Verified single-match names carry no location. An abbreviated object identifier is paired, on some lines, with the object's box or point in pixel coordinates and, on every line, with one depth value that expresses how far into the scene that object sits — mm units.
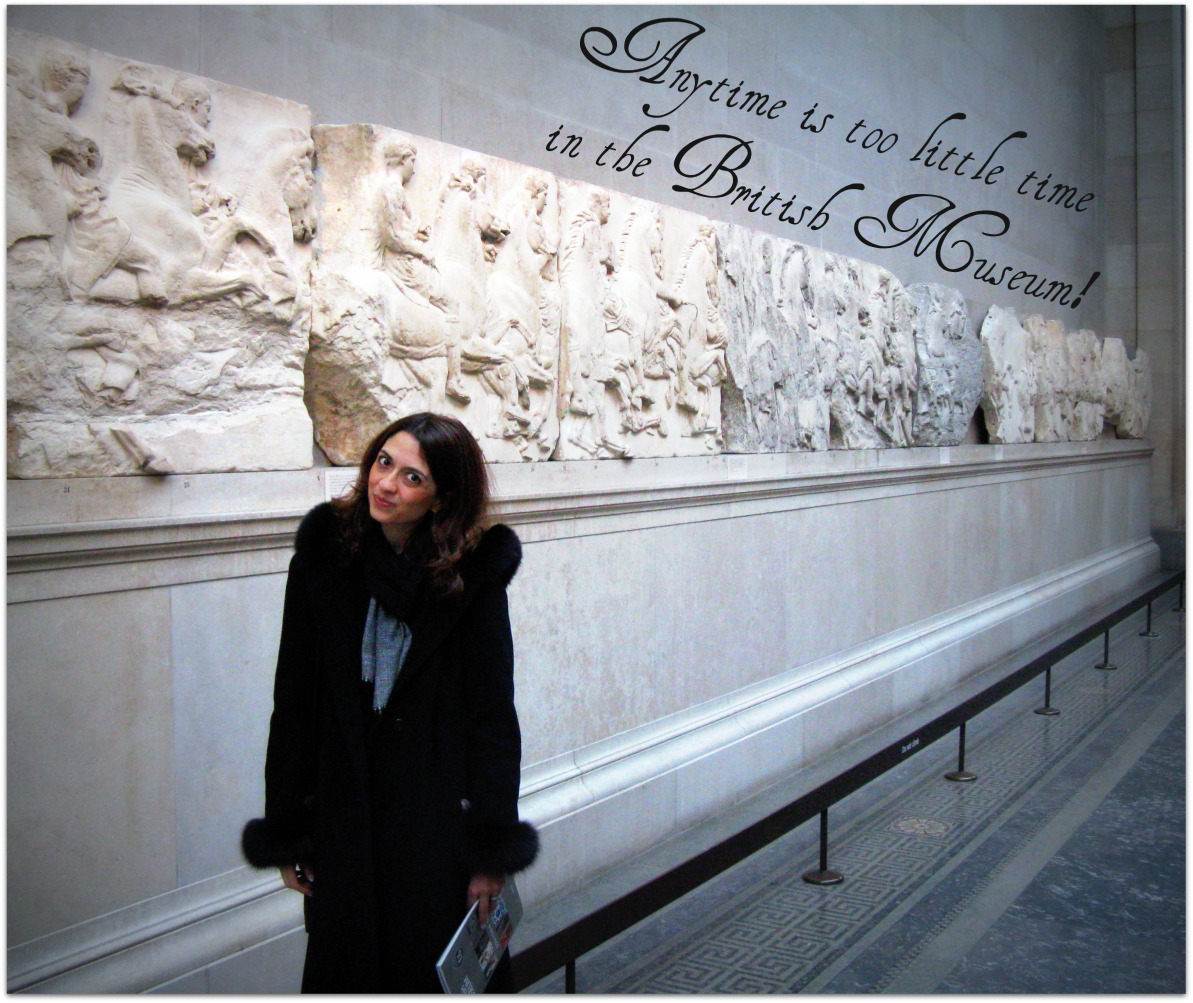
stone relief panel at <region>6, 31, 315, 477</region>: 2785
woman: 2289
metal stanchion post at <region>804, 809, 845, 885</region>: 4672
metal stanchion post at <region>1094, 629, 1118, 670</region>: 8922
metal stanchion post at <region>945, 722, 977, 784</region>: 6204
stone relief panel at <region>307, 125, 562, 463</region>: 3621
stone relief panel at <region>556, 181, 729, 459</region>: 4672
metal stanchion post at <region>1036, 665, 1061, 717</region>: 7609
